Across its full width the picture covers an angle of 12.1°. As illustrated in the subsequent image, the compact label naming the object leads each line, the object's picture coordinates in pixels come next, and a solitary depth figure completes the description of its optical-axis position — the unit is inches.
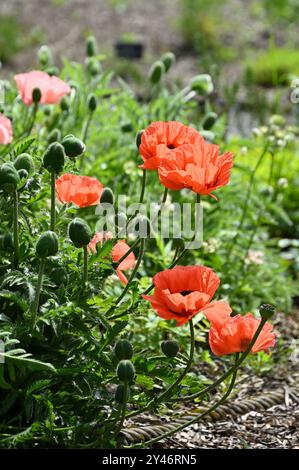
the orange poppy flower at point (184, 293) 108.9
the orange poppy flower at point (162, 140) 121.8
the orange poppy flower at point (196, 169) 115.8
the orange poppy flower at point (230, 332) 113.1
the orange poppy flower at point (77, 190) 126.8
